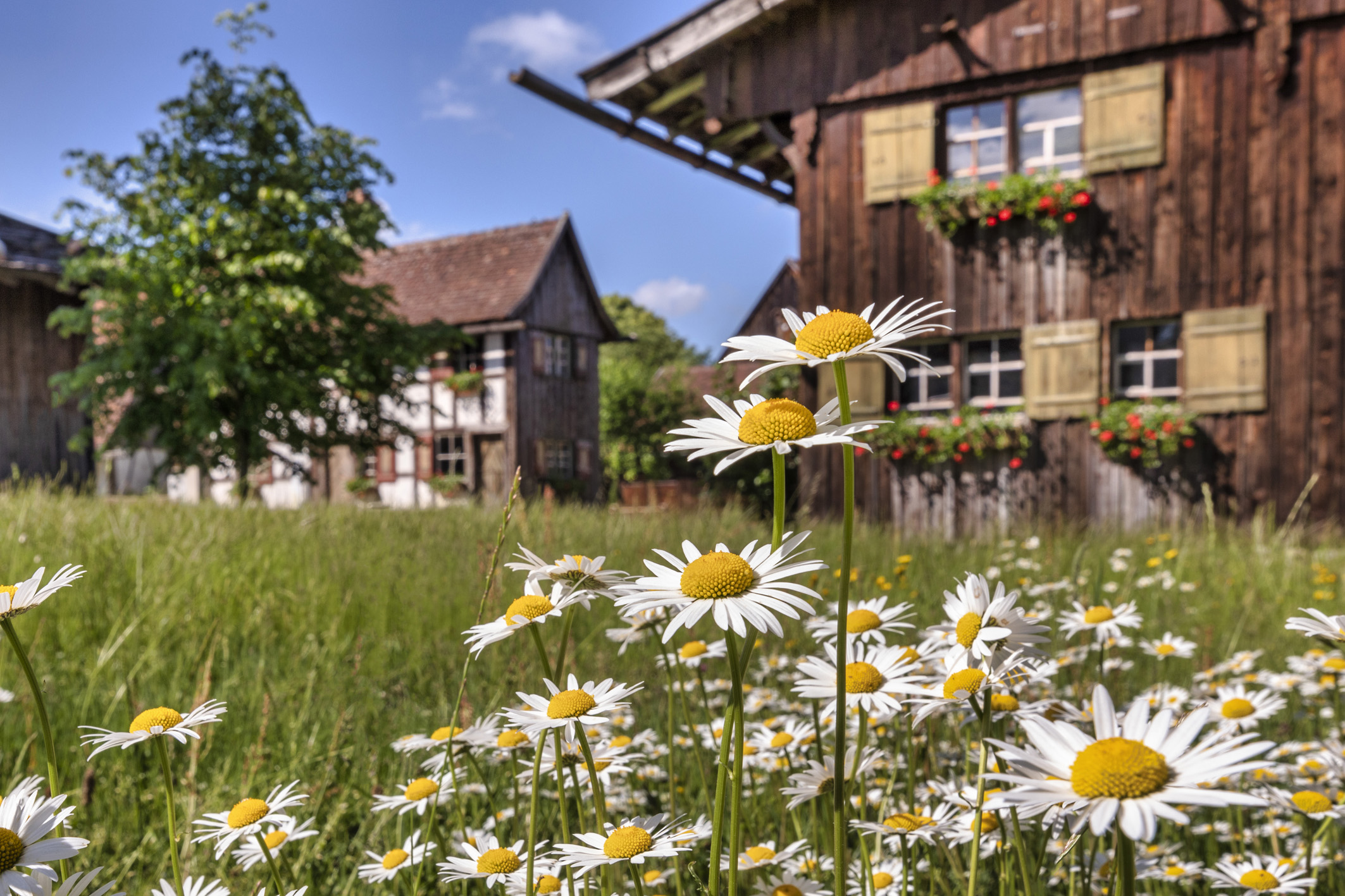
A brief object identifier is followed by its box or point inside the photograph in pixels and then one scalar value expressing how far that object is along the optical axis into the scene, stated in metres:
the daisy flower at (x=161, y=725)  1.00
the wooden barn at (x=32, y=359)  16.31
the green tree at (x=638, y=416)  24.27
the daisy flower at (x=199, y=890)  1.02
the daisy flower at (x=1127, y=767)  0.64
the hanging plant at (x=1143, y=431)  8.68
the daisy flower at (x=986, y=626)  1.05
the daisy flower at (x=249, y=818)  1.10
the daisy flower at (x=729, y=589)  0.81
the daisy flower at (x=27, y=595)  0.91
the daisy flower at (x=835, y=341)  0.90
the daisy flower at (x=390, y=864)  1.35
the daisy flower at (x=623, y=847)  0.95
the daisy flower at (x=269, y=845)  1.23
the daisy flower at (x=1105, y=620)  1.79
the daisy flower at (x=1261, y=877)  1.32
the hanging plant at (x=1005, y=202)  9.12
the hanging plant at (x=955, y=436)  9.37
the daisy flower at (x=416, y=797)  1.34
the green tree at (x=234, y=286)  13.44
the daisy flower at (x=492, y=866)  1.14
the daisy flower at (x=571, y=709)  0.99
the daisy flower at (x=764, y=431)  0.87
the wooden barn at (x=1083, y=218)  8.59
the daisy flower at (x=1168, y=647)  2.37
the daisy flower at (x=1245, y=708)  1.87
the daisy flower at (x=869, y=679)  1.19
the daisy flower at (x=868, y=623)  1.42
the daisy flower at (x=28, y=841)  0.77
